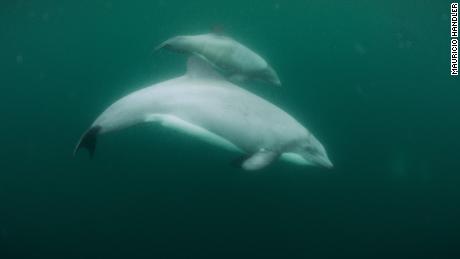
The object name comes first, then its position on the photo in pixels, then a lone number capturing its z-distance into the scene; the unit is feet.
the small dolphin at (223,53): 27.14
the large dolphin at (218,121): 22.94
